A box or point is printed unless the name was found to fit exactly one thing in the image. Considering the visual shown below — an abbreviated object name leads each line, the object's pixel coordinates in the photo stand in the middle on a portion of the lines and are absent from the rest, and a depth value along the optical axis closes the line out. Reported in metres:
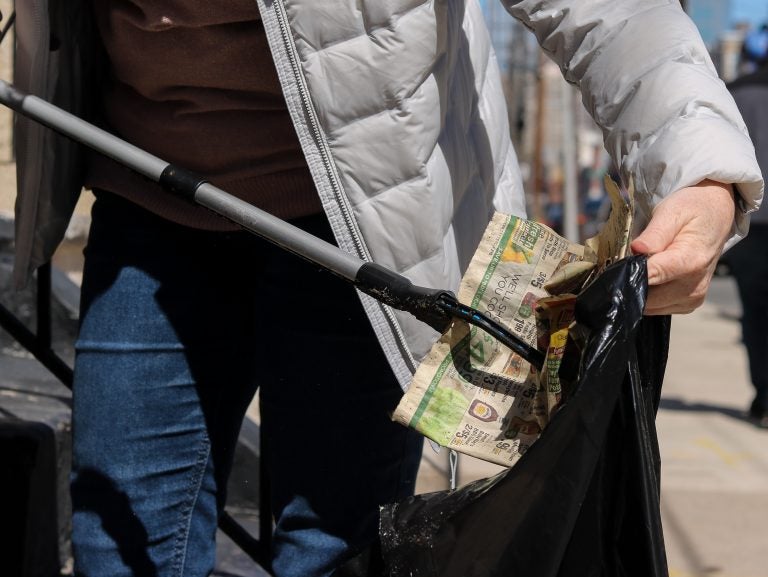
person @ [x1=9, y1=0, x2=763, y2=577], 1.58
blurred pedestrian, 6.03
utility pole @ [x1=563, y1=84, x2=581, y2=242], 12.25
